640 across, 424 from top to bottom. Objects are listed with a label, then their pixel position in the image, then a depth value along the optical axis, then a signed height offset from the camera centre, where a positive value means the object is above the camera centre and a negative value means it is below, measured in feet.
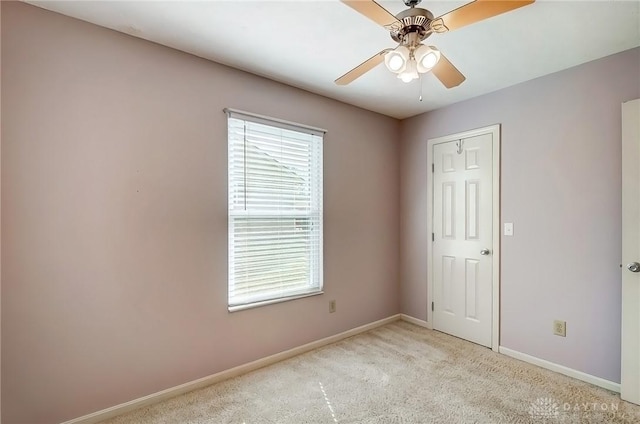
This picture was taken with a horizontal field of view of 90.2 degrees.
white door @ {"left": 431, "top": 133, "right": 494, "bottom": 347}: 10.05 -0.96
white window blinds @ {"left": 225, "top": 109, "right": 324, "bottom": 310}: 8.39 -0.02
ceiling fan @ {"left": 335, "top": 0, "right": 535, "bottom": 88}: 4.46 +2.83
